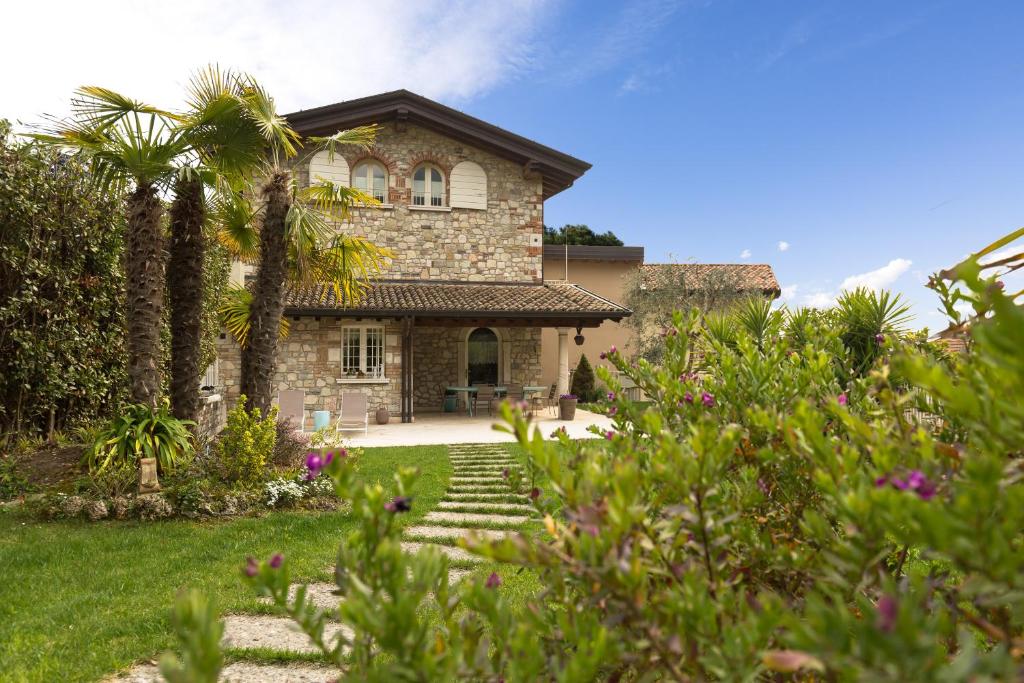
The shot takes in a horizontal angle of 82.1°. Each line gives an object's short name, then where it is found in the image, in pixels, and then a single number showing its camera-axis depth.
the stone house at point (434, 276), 14.90
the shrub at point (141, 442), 6.24
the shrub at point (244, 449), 6.43
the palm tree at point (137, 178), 6.61
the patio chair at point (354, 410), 12.65
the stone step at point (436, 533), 5.06
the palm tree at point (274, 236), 7.65
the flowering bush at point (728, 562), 0.71
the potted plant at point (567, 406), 14.69
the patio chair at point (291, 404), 12.30
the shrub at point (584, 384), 19.11
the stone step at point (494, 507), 6.19
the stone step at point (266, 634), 3.12
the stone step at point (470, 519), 5.68
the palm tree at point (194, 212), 7.23
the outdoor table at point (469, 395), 16.25
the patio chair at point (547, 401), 15.91
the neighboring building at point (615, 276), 20.50
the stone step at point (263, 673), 2.77
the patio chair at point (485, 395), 16.22
